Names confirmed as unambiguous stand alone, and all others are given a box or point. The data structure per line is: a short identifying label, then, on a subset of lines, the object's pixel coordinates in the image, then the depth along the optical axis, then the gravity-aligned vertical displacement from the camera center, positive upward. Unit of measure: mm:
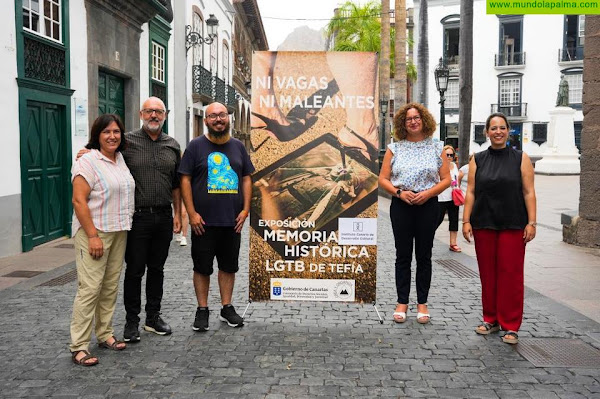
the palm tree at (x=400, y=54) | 21797 +3251
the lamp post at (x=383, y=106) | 27033 +1795
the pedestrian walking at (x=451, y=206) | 9508 -817
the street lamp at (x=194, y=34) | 18973 +3339
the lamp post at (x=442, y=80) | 16219 +1711
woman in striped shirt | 4469 -468
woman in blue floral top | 5445 -316
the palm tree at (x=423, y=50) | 19688 +3059
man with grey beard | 4918 -421
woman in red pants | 5105 -555
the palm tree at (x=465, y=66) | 14258 +1810
